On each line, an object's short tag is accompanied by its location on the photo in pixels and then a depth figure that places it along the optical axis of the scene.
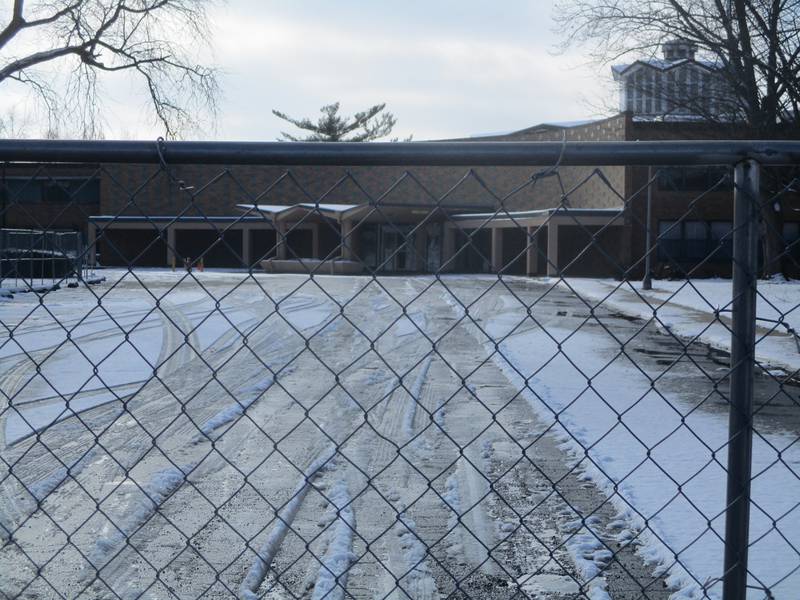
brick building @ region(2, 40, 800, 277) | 41.78
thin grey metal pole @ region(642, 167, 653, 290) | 28.61
